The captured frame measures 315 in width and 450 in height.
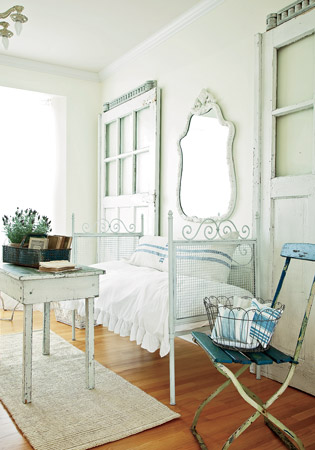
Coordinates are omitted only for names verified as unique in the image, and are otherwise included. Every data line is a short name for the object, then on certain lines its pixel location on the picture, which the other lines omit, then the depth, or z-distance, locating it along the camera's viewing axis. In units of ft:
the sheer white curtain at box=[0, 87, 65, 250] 17.34
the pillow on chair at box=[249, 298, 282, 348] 6.71
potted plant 9.40
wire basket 6.71
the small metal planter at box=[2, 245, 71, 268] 8.82
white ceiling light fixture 9.63
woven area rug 6.72
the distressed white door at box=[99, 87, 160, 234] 14.49
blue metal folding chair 6.16
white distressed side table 7.82
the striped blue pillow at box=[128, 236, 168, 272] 11.98
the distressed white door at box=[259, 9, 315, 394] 8.73
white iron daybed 8.52
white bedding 8.78
